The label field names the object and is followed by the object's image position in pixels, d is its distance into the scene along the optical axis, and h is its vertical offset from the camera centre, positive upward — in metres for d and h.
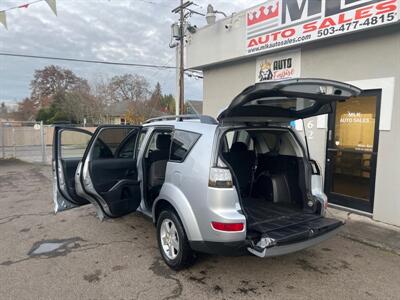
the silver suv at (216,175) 2.82 -0.62
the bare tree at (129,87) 37.72 +4.99
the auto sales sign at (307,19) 4.73 +2.09
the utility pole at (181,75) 12.69 +2.43
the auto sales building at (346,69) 4.85 +1.22
